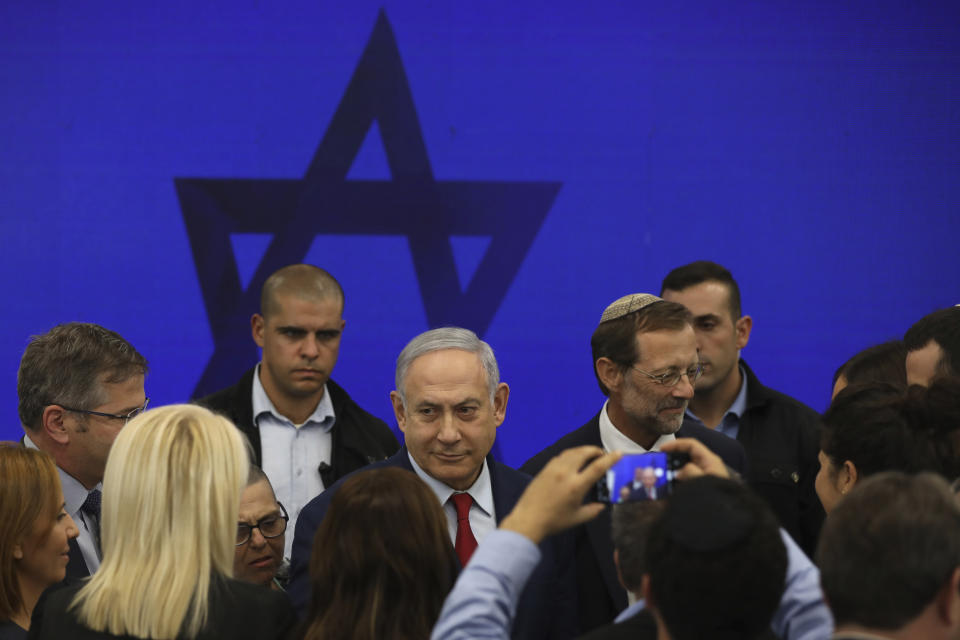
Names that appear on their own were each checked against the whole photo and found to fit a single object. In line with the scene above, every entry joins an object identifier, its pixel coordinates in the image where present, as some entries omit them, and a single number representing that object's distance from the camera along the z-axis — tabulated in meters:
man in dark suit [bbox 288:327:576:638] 5.75
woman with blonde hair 3.96
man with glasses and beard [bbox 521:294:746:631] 6.52
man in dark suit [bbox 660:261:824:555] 7.71
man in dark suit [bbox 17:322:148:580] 6.11
